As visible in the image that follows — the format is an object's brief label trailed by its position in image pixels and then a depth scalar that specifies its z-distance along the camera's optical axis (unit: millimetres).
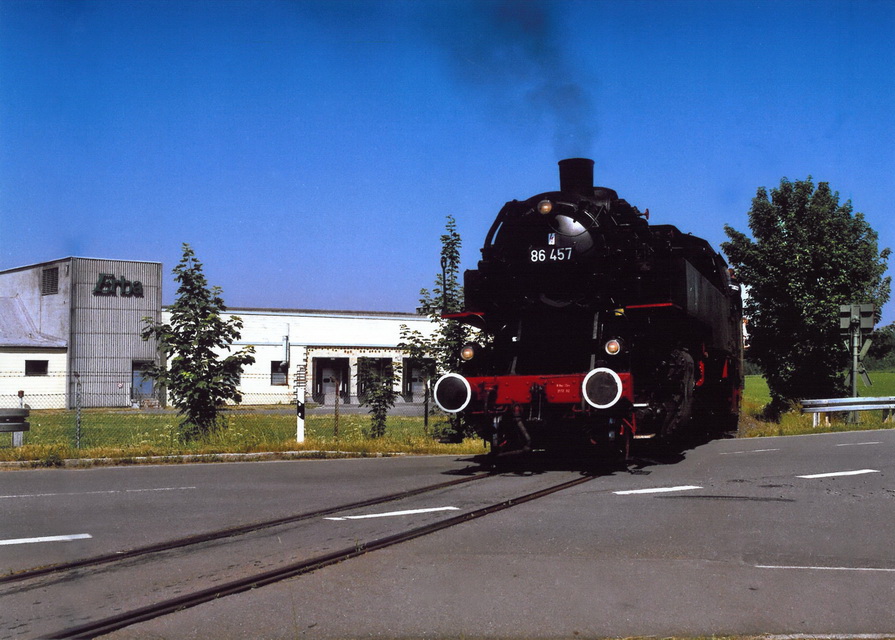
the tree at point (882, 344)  33069
